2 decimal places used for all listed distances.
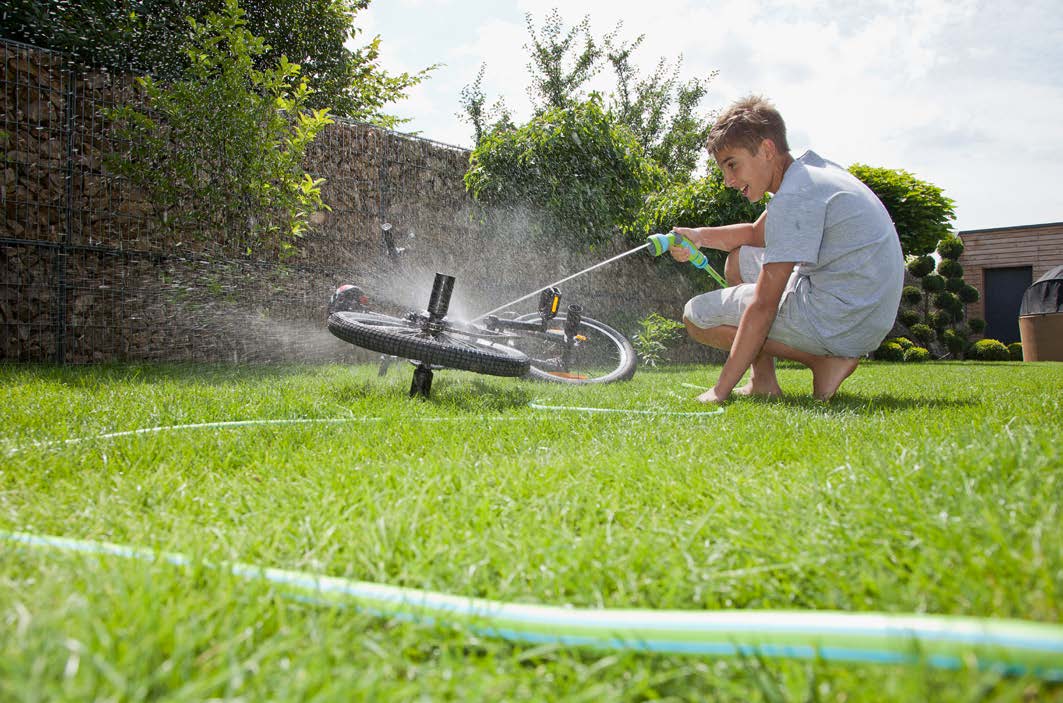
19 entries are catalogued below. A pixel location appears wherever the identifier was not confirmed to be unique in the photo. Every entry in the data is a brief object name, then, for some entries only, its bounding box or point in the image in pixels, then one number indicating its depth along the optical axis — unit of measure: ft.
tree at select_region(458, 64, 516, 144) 62.44
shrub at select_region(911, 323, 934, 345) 45.47
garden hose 2.09
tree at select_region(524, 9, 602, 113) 72.33
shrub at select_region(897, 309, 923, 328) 46.79
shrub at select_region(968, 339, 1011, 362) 45.01
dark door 54.19
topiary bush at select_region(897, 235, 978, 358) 46.70
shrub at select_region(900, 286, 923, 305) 47.61
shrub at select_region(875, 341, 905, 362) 39.78
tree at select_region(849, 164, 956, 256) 33.78
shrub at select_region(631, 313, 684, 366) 24.89
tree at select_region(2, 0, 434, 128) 26.35
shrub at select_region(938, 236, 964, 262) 50.01
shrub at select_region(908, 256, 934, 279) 48.91
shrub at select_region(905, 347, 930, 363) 40.42
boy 9.46
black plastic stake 10.02
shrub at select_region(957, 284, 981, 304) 49.11
